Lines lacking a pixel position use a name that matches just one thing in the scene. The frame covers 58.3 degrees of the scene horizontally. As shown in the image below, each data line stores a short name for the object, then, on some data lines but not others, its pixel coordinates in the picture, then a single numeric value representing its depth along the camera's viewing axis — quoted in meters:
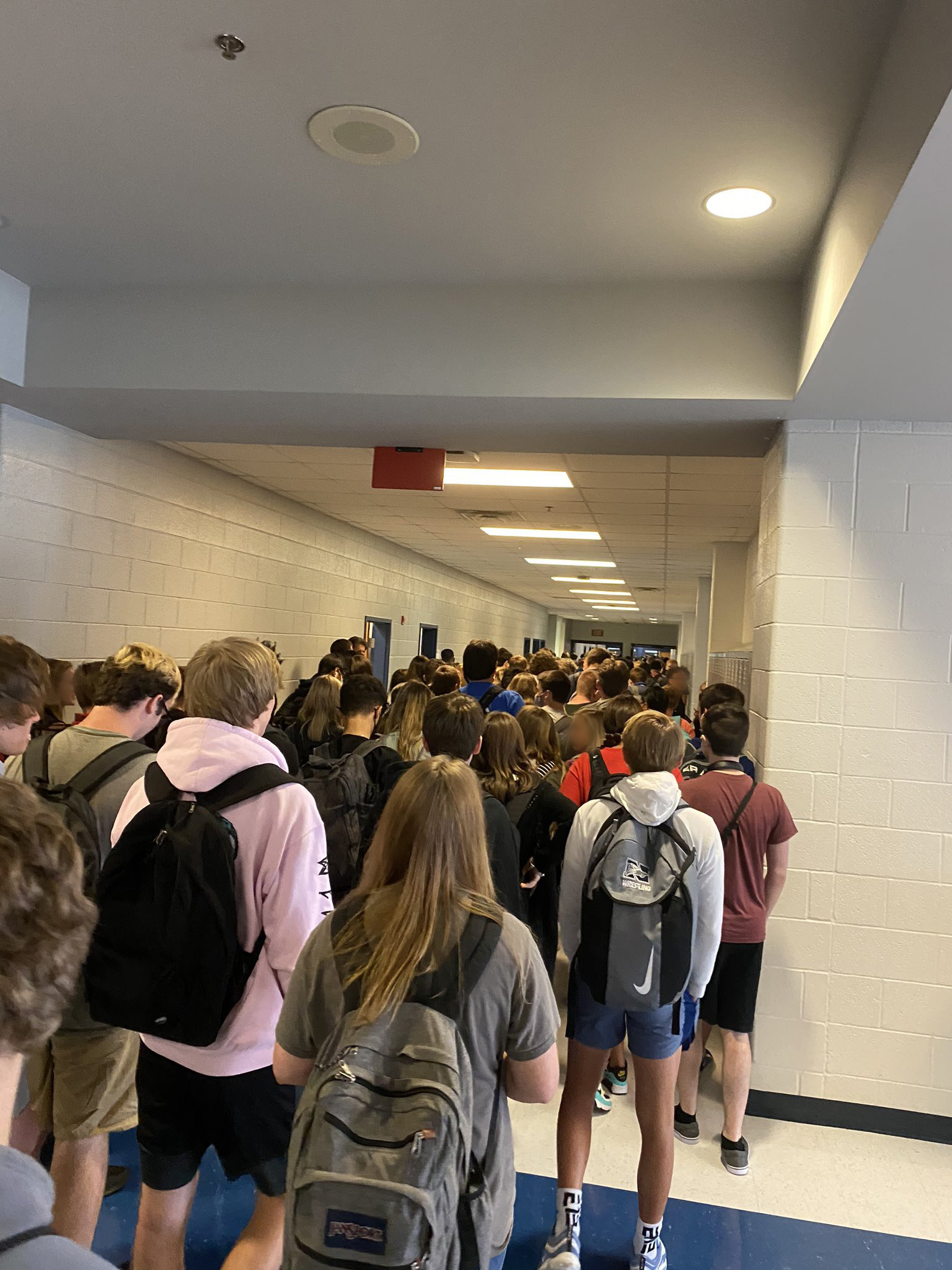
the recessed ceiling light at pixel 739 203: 2.34
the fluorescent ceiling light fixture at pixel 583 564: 11.07
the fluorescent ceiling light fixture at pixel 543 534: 8.41
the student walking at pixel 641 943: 2.20
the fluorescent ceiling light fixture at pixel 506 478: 5.65
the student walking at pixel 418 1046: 1.26
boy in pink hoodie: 1.79
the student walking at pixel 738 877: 2.89
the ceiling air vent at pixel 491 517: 7.49
